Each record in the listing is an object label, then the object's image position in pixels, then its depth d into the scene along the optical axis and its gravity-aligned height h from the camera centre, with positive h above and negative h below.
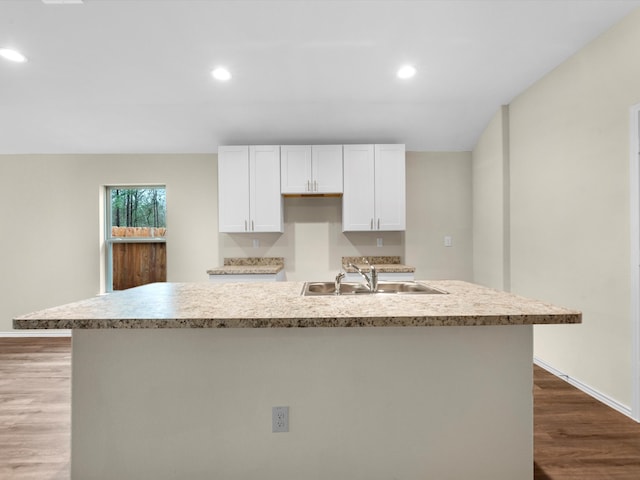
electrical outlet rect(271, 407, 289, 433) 1.48 -0.77
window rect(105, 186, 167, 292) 4.54 +0.07
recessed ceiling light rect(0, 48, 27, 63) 2.75 +1.52
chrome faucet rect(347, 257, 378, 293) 2.19 -0.27
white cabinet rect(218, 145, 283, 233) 3.91 +0.69
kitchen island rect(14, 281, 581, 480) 1.47 -0.69
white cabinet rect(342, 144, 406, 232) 3.93 +0.61
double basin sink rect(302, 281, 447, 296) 2.17 -0.32
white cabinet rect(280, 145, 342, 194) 3.91 +0.83
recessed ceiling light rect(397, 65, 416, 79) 2.98 +1.49
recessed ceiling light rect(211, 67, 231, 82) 3.00 +1.49
